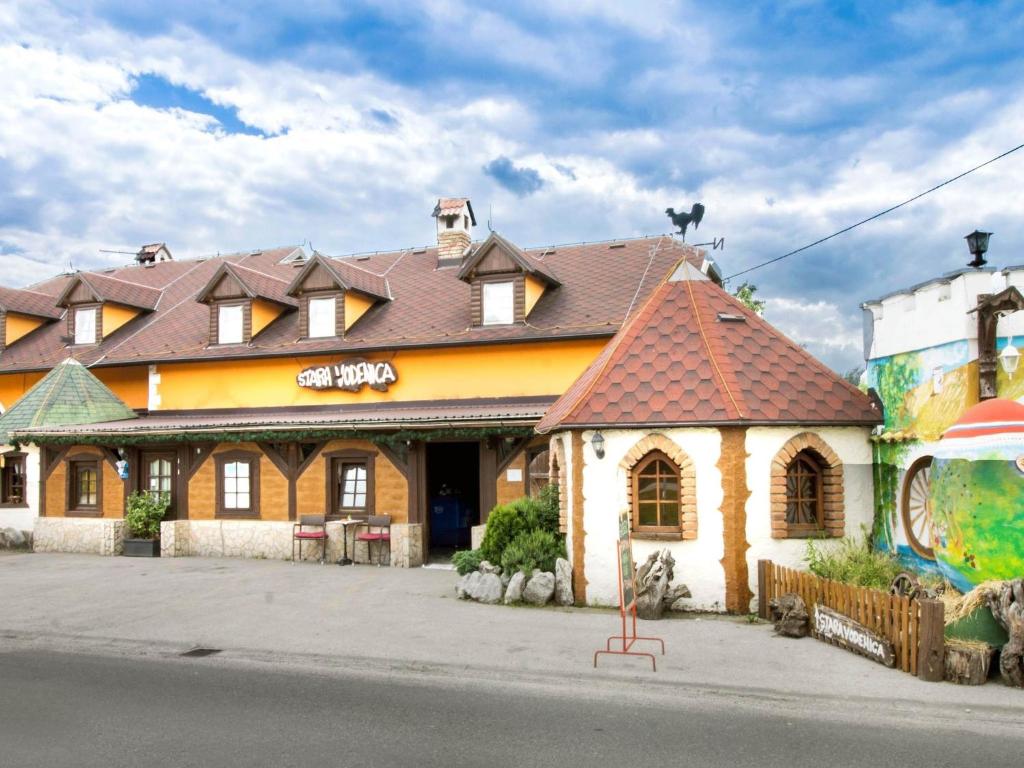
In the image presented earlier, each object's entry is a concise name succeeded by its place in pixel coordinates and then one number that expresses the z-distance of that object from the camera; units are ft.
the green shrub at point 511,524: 44.96
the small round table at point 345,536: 58.07
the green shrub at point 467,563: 45.26
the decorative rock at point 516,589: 41.91
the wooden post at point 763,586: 37.93
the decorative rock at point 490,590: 42.42
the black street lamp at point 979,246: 35.60
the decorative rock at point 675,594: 38.60
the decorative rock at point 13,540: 70.69
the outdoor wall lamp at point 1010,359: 32.94
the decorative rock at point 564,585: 41.34
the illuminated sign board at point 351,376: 63.98
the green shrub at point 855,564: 35.96
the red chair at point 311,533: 58.18
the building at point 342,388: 58.29
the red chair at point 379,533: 56.75
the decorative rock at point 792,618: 34.09
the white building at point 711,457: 39.29
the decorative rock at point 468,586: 43.11
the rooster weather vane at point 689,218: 65.62
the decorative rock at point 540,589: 41.34
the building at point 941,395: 29.91
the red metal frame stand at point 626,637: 30.73
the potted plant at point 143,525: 63.77
